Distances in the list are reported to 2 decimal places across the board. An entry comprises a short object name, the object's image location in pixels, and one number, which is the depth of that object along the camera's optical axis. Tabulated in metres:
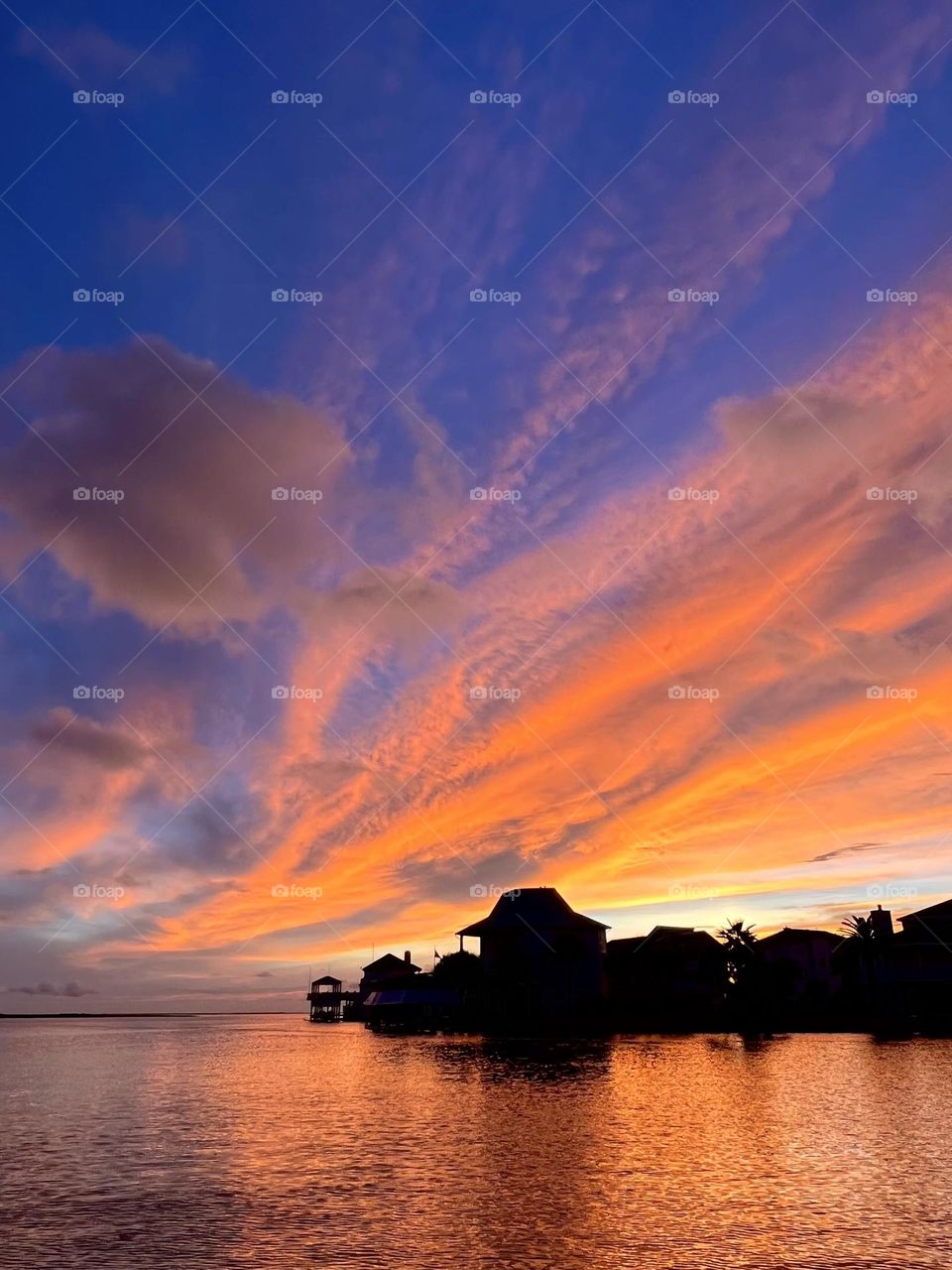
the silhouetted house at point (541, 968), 96.62
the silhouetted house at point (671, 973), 104.00
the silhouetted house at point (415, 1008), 108.69
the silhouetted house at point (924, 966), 81.31
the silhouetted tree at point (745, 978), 90.00
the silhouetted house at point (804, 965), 103.69
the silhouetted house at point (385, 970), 148.46
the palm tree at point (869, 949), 85.94
